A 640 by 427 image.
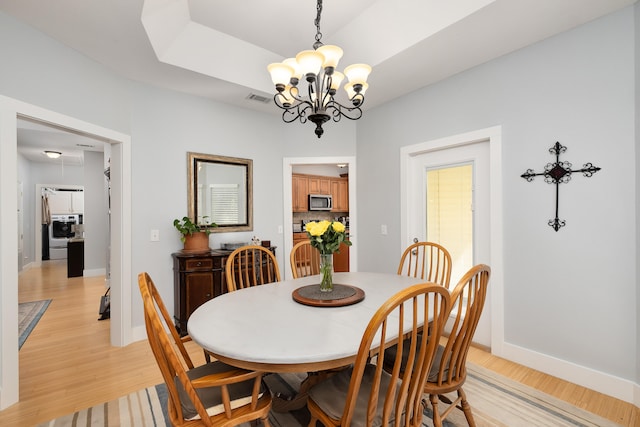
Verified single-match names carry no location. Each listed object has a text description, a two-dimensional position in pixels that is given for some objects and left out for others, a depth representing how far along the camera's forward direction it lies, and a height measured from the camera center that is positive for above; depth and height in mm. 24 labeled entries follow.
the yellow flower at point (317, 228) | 1723 -82
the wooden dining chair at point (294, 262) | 2535 -416
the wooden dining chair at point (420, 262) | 3137 -542
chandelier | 1699 +853
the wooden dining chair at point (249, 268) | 2143 -498
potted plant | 3045 -207
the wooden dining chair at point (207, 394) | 1052 -767
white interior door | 2771 +85
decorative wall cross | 2201 +300
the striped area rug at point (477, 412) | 1773 -1251
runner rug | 3118 -1213
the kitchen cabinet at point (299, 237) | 6422 -498
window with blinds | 2920 +7
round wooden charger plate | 1632 -483
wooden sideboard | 2963 -663
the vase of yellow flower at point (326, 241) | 1739 -163
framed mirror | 3311 +279
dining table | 1109 -514
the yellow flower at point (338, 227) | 1757 -79
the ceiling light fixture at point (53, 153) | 5898 +1274
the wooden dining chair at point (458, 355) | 1355 -682
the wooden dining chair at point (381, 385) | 980 -658
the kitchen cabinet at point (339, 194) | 7340 +500
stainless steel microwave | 6789 +277
